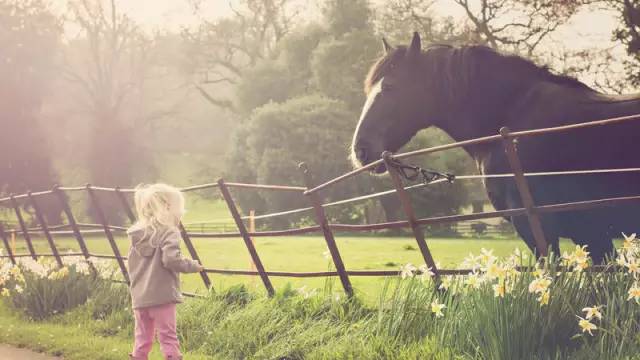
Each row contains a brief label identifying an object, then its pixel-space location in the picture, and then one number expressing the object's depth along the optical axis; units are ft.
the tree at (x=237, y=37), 131.75
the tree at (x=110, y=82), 119.24
